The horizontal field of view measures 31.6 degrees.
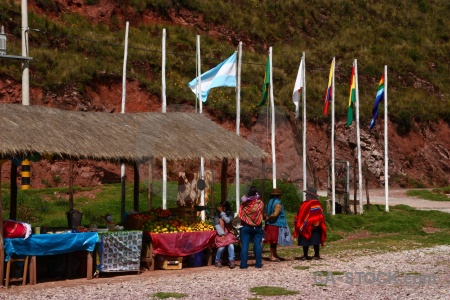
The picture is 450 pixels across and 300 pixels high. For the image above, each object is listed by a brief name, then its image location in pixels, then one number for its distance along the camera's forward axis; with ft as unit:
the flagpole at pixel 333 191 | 90.17
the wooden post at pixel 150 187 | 68.84
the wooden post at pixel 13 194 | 53.01
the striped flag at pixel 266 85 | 81.00
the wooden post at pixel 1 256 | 44.75
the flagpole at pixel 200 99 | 75.77
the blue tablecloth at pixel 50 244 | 45.55
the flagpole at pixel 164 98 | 77.48
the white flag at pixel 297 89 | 84.69
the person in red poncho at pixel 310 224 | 55.77
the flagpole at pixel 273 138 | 79.96
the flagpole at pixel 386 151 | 95.61
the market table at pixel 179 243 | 51.80
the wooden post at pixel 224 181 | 57.77
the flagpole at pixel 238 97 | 78.33
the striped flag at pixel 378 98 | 95.61
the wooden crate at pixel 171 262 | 52.60
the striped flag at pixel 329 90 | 89.87
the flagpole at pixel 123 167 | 67.59
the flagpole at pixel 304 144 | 83.75
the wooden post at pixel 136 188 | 61.90
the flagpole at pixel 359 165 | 93.24
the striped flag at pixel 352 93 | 92.07
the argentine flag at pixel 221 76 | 79.92
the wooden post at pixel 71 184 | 64.21
